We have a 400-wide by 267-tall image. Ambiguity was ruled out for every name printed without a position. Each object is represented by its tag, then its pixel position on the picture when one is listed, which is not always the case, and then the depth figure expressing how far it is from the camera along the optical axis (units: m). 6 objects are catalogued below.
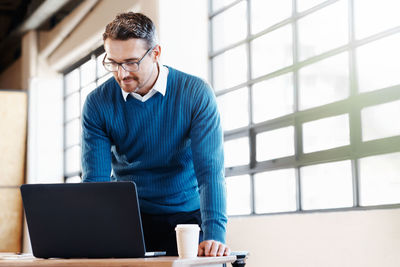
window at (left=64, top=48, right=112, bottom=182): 9.55
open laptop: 2.75
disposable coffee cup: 2.81
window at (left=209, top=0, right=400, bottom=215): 4.56
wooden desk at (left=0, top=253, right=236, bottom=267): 2.59
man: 3.30
